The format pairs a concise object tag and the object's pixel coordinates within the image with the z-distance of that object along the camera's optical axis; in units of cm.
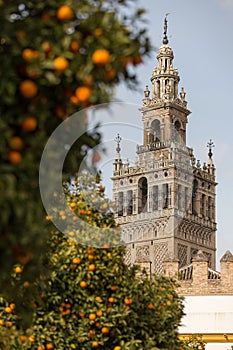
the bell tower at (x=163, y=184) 10953
